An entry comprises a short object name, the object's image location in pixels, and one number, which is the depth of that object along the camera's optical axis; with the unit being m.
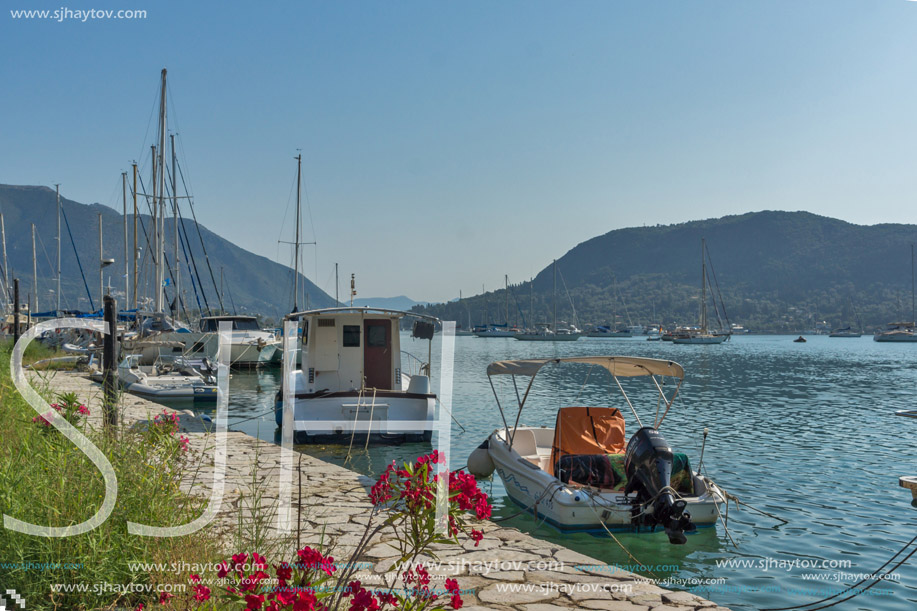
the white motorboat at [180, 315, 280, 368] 31.84
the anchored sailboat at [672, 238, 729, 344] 84.93
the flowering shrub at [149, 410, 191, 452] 6.54
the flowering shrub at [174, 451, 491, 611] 2.87
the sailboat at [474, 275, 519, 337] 126.26
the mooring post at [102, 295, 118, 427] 8.31
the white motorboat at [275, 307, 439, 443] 14.16
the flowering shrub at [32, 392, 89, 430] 7.12
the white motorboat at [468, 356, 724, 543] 8.12
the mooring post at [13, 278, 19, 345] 20.21
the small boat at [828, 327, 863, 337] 126.51
